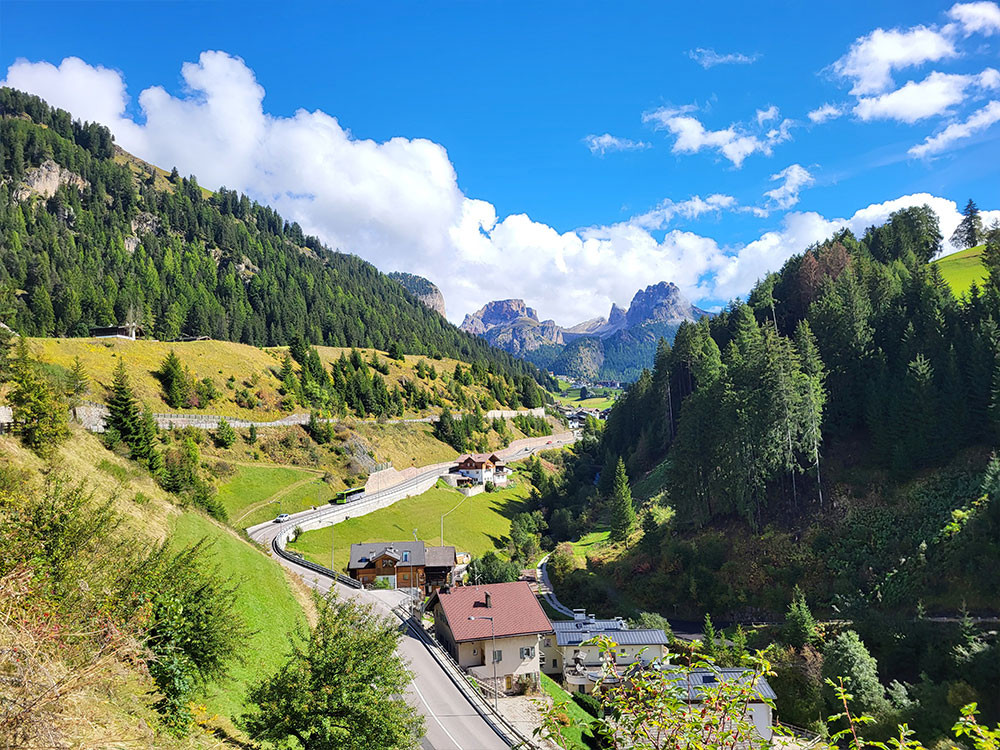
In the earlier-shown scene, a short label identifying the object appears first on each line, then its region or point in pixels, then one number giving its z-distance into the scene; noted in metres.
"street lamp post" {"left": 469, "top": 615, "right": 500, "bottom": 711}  42.37
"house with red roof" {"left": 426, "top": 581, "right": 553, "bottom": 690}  42.88
